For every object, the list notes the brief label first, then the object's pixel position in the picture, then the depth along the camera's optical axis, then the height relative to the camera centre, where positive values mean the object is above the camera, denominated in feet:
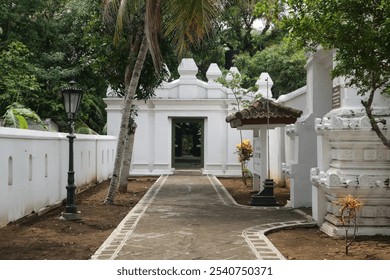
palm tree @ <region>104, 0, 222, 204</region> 33.45 +8.39
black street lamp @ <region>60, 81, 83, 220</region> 34.09 +1.56
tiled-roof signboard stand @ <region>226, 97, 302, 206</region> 40.93 +2.25
